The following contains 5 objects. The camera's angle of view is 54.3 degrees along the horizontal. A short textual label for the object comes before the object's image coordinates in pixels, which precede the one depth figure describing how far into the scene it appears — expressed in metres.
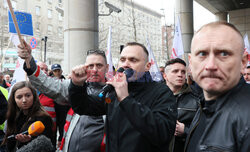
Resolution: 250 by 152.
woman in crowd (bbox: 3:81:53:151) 2.96
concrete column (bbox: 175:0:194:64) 14.30
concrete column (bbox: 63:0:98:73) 6.08
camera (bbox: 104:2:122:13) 7.67
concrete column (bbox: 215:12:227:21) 20.69
